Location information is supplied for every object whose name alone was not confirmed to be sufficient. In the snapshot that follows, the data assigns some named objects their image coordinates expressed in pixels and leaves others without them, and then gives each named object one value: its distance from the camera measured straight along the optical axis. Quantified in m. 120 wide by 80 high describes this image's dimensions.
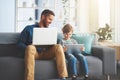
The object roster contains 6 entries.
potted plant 4.57
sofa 3.23
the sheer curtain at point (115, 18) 5.15
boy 3.34
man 3.14
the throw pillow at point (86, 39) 3.82
